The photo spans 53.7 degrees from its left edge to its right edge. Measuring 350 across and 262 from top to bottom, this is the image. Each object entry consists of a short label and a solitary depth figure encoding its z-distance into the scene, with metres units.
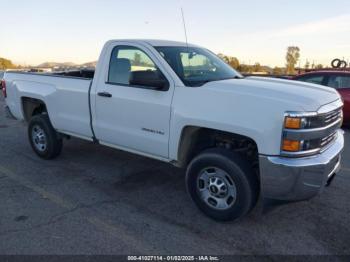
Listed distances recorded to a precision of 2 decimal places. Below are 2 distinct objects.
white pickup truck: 3.25
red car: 8.53
